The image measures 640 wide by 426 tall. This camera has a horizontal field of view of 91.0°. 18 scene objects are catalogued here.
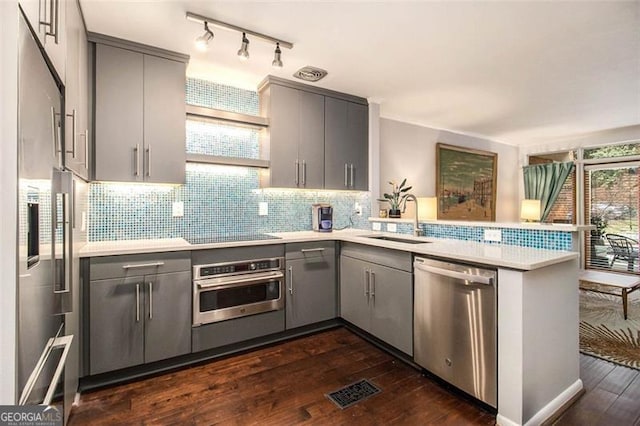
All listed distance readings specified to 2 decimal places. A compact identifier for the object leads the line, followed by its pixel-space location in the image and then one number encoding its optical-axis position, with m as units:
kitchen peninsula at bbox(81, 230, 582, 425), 1.63
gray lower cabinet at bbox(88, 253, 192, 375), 2.04
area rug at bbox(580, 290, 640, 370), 2.53
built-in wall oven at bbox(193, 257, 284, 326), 2.39
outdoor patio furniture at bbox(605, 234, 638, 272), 4.91
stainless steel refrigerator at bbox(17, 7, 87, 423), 0.83
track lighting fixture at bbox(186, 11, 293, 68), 2.08
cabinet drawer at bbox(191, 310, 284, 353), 2.39
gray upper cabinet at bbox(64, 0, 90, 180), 1.47
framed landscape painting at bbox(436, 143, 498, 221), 4.93
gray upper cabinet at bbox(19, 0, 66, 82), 0.92
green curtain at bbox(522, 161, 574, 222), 5.63
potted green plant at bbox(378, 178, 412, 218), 3.67
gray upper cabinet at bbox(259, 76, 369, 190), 3.09
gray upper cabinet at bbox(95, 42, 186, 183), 2.31
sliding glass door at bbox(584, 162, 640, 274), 4.93
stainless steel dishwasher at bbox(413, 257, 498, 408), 1.76
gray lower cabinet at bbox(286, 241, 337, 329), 2.81
